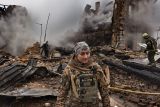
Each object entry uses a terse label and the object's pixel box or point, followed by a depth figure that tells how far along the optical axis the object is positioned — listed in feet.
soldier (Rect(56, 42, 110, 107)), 6.77
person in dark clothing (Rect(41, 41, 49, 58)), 33.90
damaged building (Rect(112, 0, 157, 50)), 37.49
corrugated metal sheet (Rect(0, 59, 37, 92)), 16.15
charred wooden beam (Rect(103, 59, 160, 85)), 15.76
